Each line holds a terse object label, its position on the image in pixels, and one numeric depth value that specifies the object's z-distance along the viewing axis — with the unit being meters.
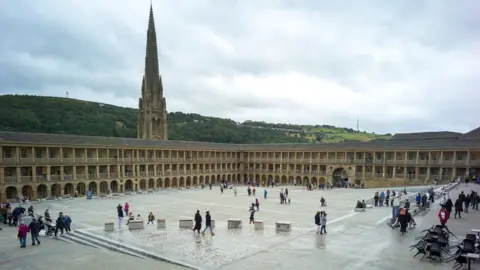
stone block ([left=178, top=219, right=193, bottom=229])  20.02
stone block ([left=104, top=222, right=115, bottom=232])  19.17
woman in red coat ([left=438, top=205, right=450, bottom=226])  13.80
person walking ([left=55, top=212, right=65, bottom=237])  18.72
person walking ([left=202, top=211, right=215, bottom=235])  17.53
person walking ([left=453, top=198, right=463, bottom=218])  17.58
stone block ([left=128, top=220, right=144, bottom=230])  19.48
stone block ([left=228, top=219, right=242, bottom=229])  19.70
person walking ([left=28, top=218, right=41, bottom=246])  16.70
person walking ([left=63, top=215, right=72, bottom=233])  19.31
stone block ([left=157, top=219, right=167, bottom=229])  19.95
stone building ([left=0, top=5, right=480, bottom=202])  42.06
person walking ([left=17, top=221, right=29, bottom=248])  16.08
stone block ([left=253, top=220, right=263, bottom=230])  19.32
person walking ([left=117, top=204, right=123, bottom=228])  20.66
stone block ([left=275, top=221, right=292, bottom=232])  18.73
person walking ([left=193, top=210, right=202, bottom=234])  17.30
